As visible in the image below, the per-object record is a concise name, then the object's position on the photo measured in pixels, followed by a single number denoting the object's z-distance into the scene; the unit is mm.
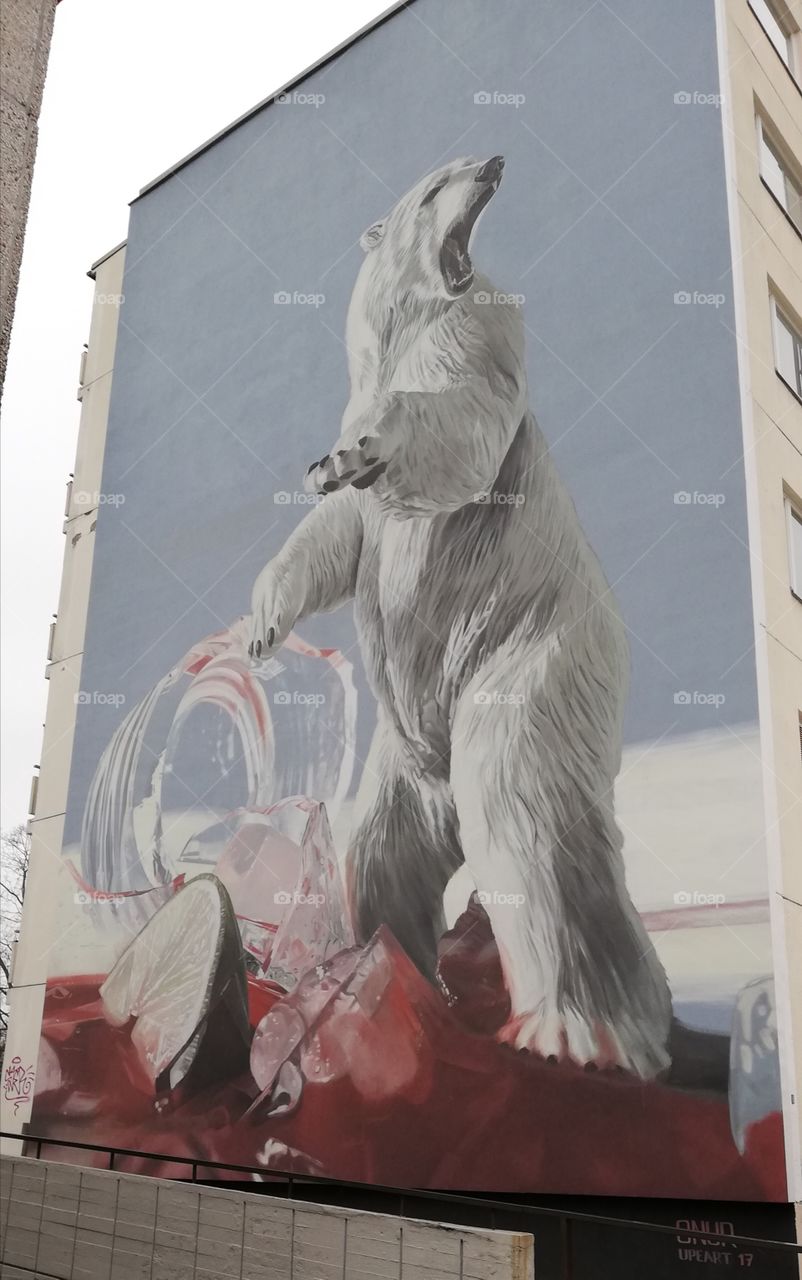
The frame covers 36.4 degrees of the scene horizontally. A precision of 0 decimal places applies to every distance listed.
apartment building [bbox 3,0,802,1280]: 10172
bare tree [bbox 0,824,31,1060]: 31578
